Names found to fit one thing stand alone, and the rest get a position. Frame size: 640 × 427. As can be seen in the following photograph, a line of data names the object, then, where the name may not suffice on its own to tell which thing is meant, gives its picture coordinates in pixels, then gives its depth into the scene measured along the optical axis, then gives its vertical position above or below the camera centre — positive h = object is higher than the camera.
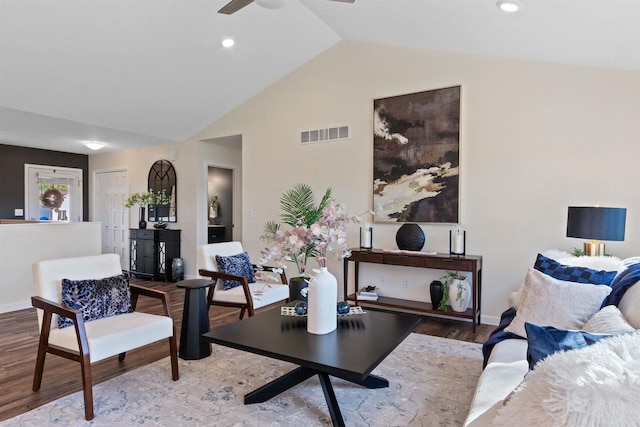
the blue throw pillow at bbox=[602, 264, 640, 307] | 2.02 -0.44
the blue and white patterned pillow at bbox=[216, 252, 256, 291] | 3.80 -0.66
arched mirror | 6.63 +0.24
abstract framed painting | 4.21 +0.54
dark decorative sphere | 4.23 -0.39
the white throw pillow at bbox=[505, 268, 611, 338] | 2.08 -0.57
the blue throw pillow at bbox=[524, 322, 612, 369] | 1.16 -0.43
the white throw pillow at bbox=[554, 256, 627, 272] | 2.47 -0.41
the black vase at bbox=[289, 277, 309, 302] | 4.65 -1.02
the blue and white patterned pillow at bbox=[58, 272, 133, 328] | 2.53 -0.65
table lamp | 2.85 -0.15
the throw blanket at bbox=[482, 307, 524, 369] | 2.32 -0.84
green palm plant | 4.85 -0.05
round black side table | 2.98 -0.94
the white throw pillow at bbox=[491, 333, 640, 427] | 0.78 -0.41
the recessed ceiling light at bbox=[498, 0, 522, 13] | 2.76 +1.47
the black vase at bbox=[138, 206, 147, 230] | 6.76 -0.37
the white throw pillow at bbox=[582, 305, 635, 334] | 1.60 -0.53
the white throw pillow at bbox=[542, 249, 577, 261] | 3.21 -0.44
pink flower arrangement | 2.32 -0.20
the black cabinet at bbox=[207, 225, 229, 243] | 7.29 -0.60
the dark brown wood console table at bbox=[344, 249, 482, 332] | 3.79 -0.66
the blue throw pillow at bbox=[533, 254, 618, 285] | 2.30 -0.45
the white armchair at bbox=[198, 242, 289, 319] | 3.57 -0.86
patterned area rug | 2.17 -1.24
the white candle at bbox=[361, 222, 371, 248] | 4.60 -0.42
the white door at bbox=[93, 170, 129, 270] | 7.42 -0.13
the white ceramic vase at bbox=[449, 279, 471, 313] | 3.93 -0.96
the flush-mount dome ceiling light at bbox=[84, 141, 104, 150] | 6.33 +1.00
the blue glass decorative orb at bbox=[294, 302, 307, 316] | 2.60 -0.73
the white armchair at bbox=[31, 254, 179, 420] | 2.20 -0.80
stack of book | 4.48 -1.08
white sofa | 1.58 -0.82
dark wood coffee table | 1.90 -0.79
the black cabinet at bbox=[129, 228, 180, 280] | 6.40 -0.82
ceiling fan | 2.69 +1.44
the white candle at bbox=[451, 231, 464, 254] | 4.03 -0.43
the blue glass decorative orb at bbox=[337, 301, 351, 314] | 2.66 -0.74
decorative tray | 2.65 -0.78
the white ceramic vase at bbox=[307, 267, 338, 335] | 2.28 -0.61
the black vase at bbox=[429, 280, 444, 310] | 4.07 -0.96
